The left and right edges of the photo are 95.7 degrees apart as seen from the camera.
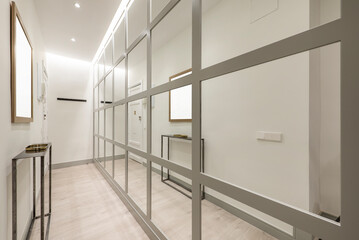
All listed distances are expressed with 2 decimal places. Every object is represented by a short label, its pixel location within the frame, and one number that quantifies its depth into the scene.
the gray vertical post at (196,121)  1.17
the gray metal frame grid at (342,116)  0.54
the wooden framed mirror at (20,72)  1.34
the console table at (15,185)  1.26
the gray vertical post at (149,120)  1.80
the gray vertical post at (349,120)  0.53
